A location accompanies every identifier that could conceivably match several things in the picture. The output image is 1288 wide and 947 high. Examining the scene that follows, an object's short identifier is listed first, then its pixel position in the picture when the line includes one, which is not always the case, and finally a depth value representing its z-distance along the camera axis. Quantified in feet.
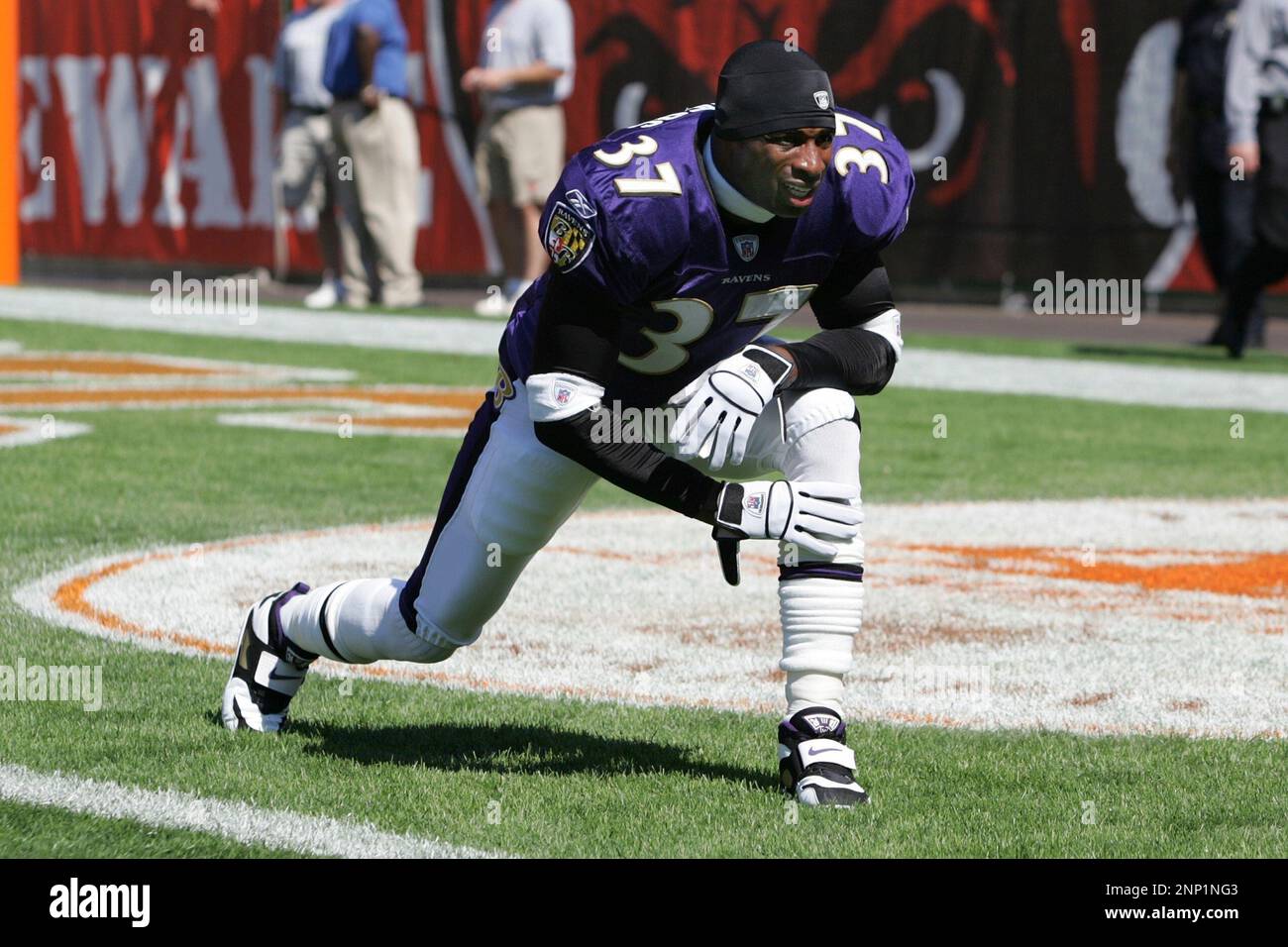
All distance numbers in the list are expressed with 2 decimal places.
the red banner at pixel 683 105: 60.03
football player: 14.11
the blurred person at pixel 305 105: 60.13
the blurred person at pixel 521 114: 56.39
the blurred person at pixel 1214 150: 47.01
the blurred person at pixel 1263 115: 44.98
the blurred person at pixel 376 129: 57.36
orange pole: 86.43
